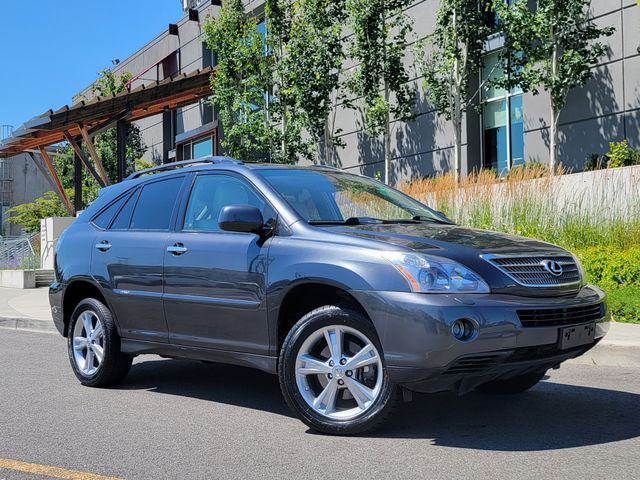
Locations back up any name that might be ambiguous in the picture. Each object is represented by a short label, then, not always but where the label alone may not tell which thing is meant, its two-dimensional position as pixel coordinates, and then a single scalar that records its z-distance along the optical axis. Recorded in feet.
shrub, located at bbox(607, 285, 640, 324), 29.86
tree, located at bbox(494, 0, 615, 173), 53.57
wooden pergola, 86.12
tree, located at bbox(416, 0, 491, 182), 59.47
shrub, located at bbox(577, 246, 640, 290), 35.99
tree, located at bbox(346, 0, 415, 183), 64.80
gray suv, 14.75
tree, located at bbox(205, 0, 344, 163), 70.33
